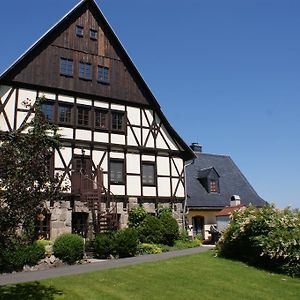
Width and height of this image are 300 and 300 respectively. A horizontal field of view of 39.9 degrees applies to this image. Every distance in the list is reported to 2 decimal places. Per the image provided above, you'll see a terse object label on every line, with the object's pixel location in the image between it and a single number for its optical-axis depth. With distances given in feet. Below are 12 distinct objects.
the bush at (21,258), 51.44
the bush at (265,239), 49.19
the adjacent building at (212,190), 96.48
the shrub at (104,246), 60.95
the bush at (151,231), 74.64
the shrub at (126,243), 61.62
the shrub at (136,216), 77.41
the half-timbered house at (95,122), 70.69
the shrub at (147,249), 65.71
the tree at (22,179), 27.25
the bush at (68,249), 56.70
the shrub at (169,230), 76.10
